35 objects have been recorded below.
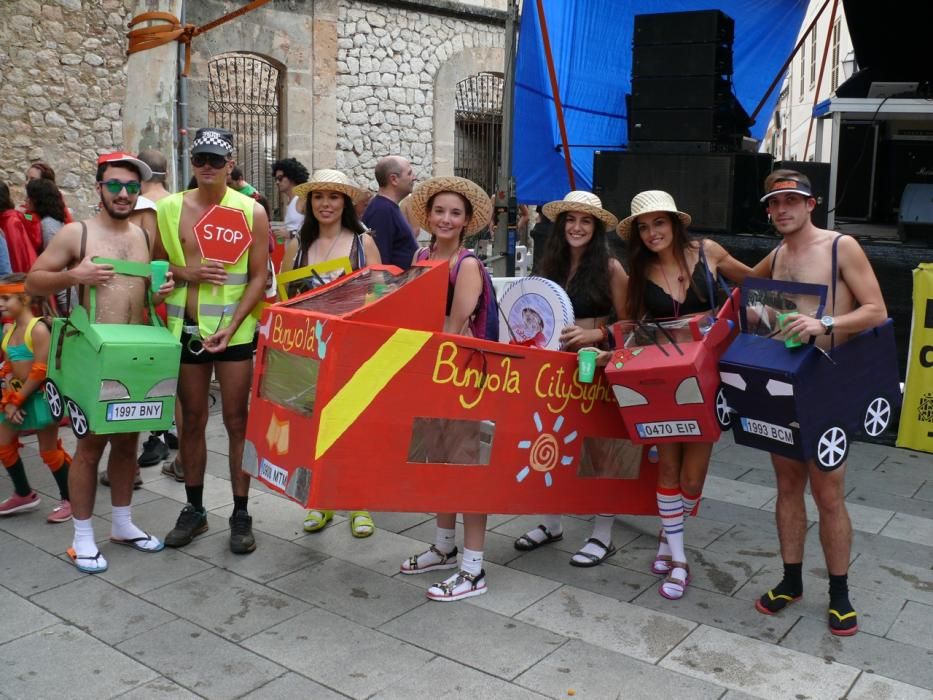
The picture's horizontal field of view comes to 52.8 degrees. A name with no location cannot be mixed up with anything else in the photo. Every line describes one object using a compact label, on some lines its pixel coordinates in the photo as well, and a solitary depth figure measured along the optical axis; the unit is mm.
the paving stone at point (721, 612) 3803
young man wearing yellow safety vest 4430
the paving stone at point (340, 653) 3355
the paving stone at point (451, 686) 3248
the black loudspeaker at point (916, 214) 7840
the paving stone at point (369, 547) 4492
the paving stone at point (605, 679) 3279
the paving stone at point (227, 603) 3789
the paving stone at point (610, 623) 3656
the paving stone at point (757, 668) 3324
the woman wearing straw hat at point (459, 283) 3904
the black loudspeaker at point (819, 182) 7918
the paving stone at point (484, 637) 3504
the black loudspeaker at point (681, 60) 8070
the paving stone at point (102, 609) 3734
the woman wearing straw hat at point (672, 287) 4152
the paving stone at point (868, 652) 3451
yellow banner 6289
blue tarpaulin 9750
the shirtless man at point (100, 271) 4234
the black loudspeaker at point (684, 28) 8047
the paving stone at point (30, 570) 4168
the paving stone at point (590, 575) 4223
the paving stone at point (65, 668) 3268
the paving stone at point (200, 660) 3311
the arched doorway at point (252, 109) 14298
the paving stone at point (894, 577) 4203
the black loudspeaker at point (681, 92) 8062
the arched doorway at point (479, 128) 17516
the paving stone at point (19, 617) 3707
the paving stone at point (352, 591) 3932
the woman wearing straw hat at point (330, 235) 4816
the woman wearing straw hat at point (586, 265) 4348
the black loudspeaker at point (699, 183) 7977
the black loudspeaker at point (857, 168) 10133
